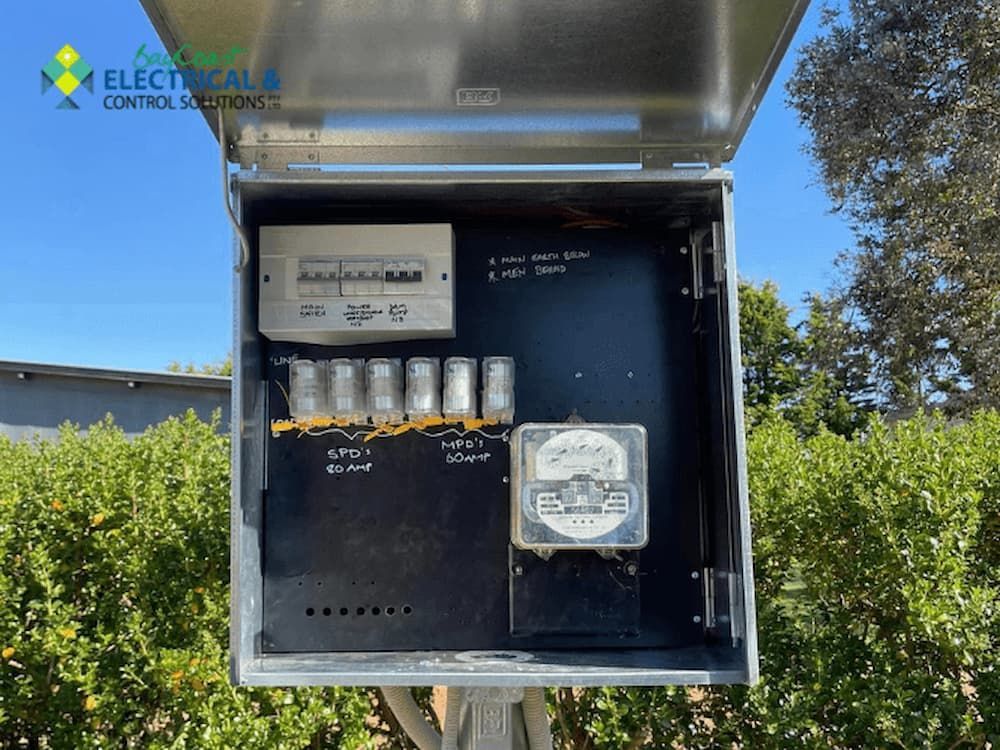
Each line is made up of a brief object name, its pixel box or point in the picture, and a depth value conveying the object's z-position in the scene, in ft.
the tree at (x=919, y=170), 27.14
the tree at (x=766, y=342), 67.21
